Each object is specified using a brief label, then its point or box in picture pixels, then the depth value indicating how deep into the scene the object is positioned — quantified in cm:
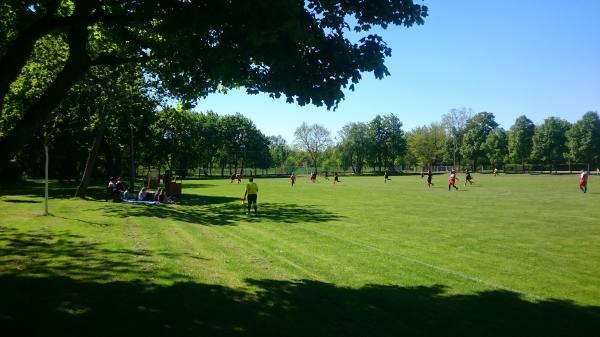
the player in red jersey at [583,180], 3496
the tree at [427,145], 14100
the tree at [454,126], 13712
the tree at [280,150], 16525
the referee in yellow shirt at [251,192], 2295
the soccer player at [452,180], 4109
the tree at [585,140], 10825
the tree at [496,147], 12400
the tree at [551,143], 11444
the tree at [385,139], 13288
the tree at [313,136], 14488
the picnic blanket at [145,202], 2797
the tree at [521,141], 12075
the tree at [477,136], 12781
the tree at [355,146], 13400
